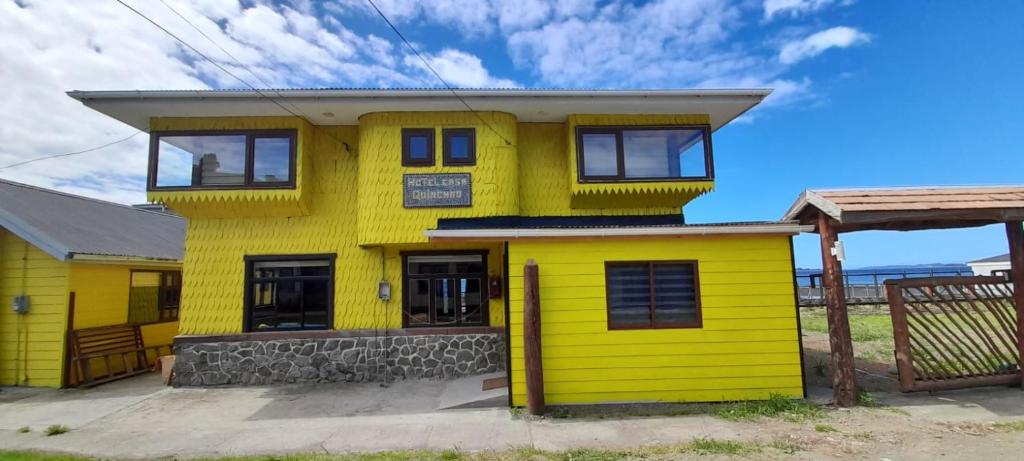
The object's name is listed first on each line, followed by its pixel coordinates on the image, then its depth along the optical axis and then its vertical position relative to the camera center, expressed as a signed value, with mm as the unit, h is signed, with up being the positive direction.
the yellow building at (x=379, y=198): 9609 +1811
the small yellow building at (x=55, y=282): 9859 +343
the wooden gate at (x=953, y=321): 7504 -868
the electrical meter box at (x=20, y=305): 9859 -112
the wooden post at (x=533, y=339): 7152 -795
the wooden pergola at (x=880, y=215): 7230 +878
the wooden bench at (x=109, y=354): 10008 -1252
